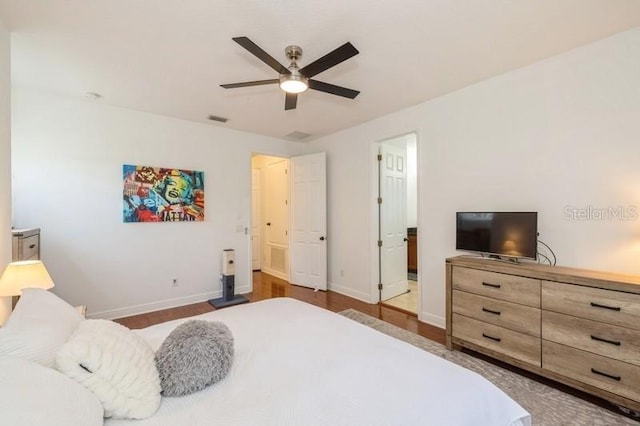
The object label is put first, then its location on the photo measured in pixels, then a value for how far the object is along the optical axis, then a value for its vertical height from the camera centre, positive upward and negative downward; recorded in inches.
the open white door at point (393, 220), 166.2 -5.7
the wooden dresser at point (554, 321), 72.1 -32.7
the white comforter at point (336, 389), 38.9 -27.9
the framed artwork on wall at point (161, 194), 142.1 +9.0
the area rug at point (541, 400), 71.4 -52.6
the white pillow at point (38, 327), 37.4 -17.1
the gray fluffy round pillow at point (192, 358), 43.7 -23.8
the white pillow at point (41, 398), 28.1 -20.1
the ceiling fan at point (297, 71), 72.2 +40.3
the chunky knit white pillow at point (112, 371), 37.8 -22.2
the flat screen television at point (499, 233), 95.7 -8.2
